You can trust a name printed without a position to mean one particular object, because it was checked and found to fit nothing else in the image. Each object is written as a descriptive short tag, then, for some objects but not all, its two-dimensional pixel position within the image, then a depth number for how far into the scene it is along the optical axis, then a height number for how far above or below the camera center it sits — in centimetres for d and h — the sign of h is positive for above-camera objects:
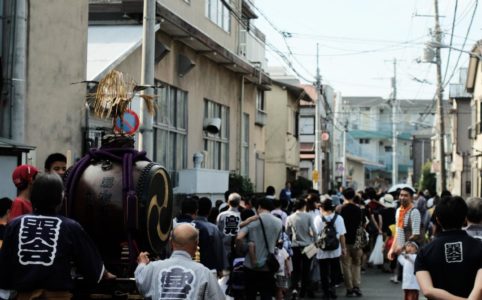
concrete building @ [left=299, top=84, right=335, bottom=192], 5478 +285
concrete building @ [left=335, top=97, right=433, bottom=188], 10922 +732
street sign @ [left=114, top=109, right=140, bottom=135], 1264 +92
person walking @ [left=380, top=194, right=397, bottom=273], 2001 -112
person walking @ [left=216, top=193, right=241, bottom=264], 1273 -78
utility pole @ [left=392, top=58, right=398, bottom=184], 6581 +690
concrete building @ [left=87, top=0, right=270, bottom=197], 1923 +304
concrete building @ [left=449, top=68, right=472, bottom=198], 4859 +322
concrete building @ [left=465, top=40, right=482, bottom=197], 4092 +333
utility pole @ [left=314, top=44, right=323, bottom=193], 3791 +153
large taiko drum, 739 -32
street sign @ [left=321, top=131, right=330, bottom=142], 5052 +288
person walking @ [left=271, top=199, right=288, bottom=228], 1497 -64
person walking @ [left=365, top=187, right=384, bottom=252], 1986 -94
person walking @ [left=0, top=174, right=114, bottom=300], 584 -56
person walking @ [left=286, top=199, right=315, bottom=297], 1526 -112
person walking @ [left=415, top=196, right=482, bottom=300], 595 -62
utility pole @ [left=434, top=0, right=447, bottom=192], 3578 +364
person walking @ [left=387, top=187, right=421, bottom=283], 1348 -71
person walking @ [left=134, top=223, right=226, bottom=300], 593 -76
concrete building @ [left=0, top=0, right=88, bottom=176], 1268 +180
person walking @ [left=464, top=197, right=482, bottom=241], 684 -32
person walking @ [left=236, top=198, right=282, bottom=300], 1220 -102
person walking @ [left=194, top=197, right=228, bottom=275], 1041 -85
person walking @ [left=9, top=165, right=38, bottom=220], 745 -5
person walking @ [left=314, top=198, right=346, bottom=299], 1526 -137
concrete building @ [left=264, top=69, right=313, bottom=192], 4284 +260
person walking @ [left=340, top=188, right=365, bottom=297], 1627 -129
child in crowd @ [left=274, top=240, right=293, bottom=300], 1317 -158
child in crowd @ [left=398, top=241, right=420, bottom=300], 1142 -139
